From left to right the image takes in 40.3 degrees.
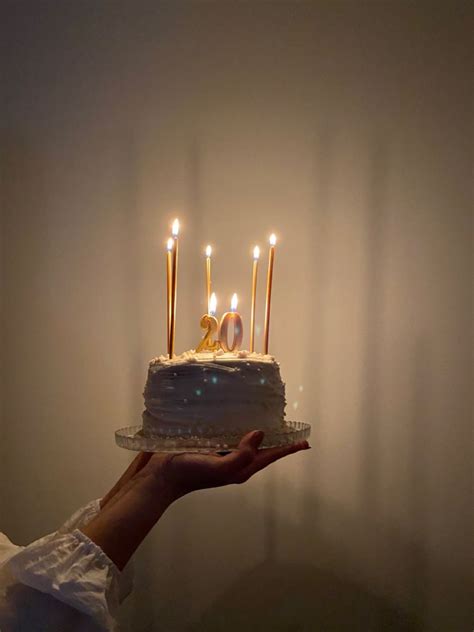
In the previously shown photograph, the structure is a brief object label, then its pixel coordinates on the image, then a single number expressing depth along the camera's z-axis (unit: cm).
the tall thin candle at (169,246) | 146
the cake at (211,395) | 128
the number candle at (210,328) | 143
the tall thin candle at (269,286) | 148
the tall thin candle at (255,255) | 156
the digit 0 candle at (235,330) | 142
